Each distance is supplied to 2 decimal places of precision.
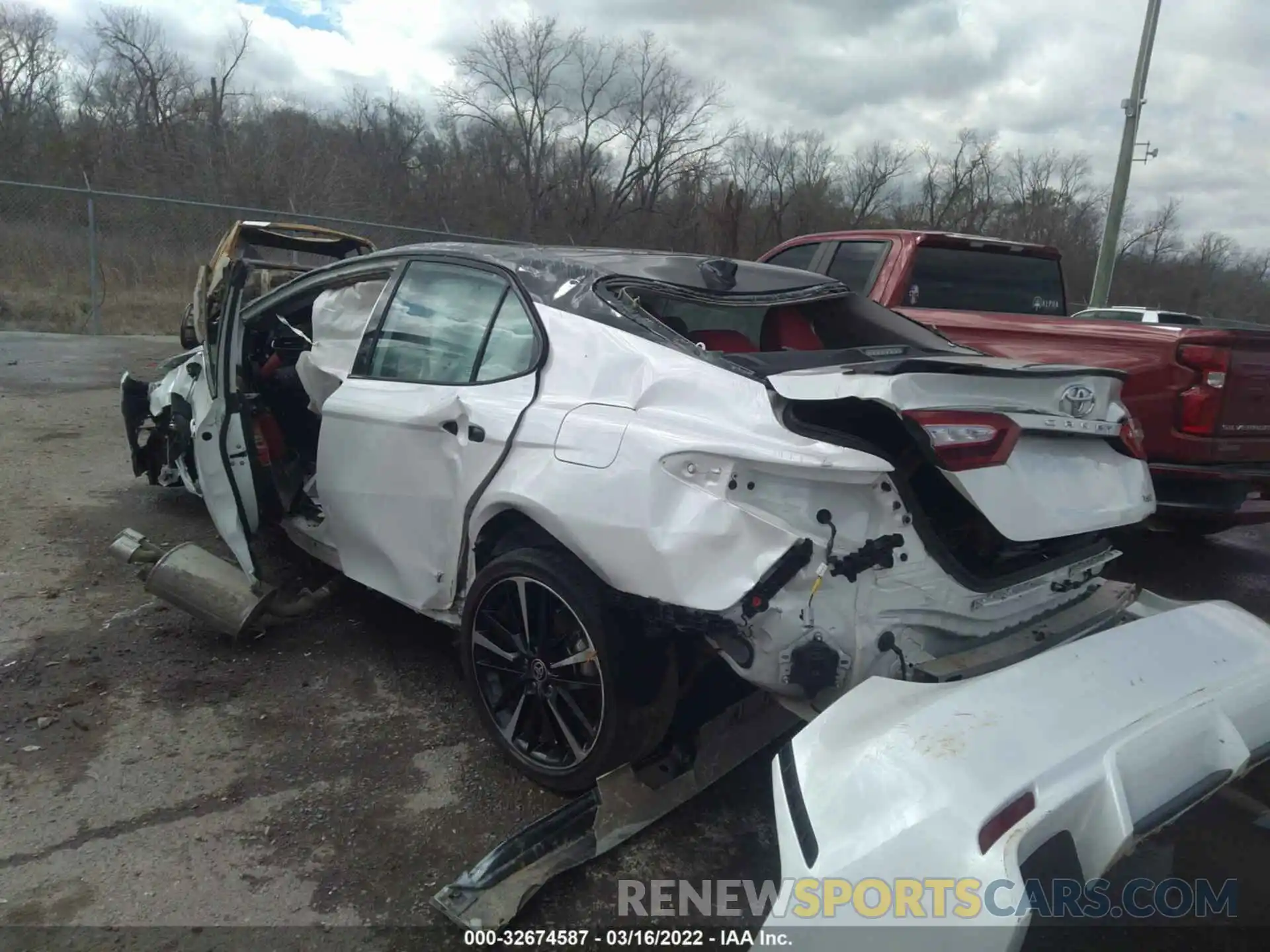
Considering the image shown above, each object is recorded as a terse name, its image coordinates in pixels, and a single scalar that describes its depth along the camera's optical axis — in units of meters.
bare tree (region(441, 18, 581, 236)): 31.45
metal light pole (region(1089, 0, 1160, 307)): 14.34
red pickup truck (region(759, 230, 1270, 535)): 4.34
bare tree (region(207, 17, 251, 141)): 27.55
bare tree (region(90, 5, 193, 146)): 28.42
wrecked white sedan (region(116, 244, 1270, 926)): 2.24
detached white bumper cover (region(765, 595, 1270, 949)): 1.59
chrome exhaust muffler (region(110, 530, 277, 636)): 3.71
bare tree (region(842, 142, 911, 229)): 37.28
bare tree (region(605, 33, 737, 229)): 32.16
